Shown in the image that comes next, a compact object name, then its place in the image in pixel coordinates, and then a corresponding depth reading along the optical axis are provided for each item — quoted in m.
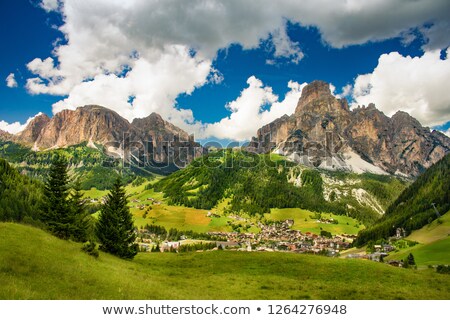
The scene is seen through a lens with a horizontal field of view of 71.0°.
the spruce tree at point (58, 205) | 57.09
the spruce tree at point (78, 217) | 59.84
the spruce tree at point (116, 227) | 59.91
